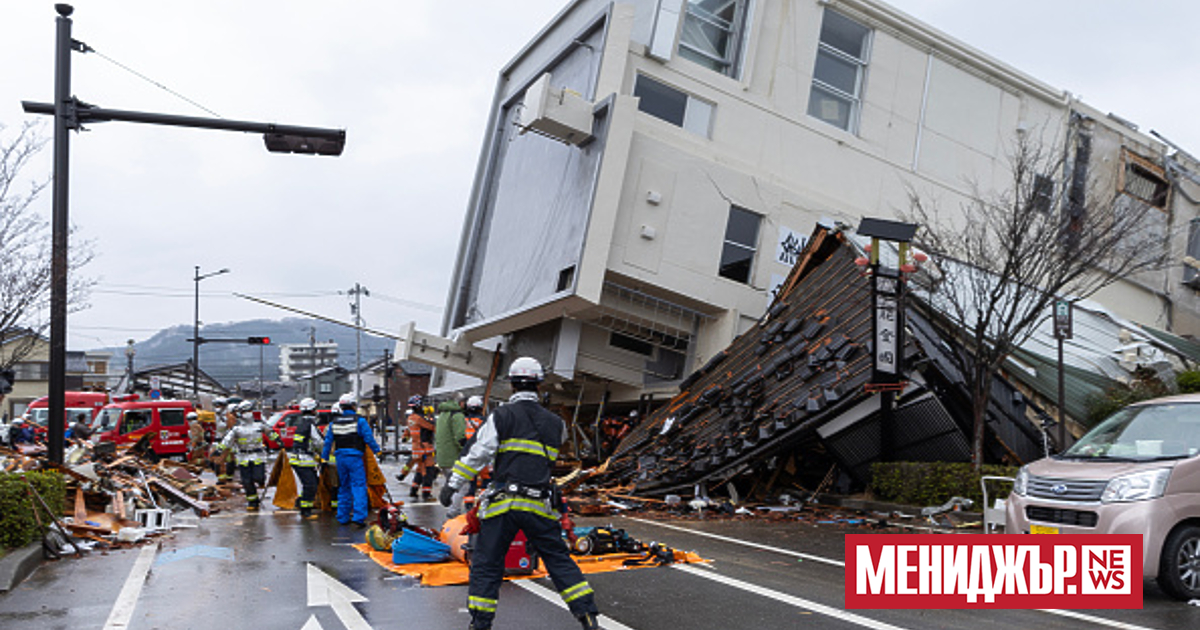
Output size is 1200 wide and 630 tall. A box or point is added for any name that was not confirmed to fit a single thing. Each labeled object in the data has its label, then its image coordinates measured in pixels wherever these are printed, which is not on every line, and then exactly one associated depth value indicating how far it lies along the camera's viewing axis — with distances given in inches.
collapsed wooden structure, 604.1
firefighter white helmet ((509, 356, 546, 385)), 263.1
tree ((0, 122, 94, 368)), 421.7
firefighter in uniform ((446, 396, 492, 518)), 511.3
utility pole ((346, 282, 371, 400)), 2755.9
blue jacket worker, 505.4
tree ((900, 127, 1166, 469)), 593.3
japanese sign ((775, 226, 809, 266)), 951.0
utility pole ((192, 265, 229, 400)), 1820.1
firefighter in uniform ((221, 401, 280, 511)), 625.6
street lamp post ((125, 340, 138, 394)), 1824.6
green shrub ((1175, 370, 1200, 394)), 645.9
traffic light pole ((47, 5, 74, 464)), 434.6
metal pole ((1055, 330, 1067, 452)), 603.2
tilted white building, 888.9
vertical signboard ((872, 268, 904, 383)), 570.9
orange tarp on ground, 328.7
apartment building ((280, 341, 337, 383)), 4945.9
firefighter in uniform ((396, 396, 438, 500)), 674.8
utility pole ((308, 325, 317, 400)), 3434.5
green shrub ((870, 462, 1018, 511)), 535.2
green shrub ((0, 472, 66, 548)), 360.2
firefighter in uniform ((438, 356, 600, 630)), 236.8
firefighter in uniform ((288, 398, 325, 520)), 549.0
